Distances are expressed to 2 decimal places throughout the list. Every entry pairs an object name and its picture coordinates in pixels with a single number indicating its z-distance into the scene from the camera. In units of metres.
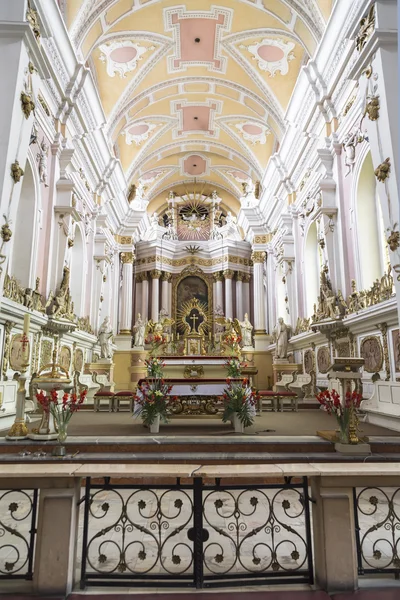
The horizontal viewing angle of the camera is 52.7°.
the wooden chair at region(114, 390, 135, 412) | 8.69
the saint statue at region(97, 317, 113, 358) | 12.45
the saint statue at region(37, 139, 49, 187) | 8.32
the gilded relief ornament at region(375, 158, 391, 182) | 5.77
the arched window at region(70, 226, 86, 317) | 11.45
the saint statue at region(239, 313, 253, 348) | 15.87
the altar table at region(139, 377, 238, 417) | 6.99
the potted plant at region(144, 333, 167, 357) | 10.05
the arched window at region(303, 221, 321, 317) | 11.42
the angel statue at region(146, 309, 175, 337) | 16.22
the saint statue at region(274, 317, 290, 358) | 12.55
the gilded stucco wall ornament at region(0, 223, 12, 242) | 5.64
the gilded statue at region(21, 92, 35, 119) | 6.13
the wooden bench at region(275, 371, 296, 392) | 11.30
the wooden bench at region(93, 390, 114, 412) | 8.90
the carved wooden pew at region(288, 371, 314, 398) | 10.37
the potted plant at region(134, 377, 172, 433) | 5.99
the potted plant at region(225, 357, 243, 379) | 7.66
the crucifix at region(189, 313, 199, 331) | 17.28
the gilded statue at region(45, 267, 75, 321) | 8.20
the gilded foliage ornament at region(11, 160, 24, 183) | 5.85
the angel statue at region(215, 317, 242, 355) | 15.83
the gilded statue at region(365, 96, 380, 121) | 6.12
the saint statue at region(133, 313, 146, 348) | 15.79
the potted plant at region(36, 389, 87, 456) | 4.51
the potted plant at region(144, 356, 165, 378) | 7.21
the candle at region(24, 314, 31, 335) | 4.90
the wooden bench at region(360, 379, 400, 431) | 6.12
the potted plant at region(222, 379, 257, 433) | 5.90
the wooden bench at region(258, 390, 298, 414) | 8.91
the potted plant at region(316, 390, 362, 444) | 4.56
